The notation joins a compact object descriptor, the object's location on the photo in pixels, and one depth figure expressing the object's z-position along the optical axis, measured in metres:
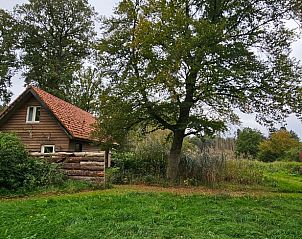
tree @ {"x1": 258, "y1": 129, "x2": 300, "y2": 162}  26.10
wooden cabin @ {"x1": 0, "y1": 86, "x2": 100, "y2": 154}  13.72
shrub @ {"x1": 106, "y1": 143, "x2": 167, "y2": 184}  11.17
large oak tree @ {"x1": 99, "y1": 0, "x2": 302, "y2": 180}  8.97
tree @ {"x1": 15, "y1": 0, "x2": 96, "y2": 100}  21.88
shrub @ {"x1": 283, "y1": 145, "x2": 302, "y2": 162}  24.02
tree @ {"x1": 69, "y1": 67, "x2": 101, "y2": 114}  24.16
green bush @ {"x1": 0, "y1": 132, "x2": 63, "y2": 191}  8.53
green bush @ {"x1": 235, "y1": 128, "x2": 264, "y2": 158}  28.66
